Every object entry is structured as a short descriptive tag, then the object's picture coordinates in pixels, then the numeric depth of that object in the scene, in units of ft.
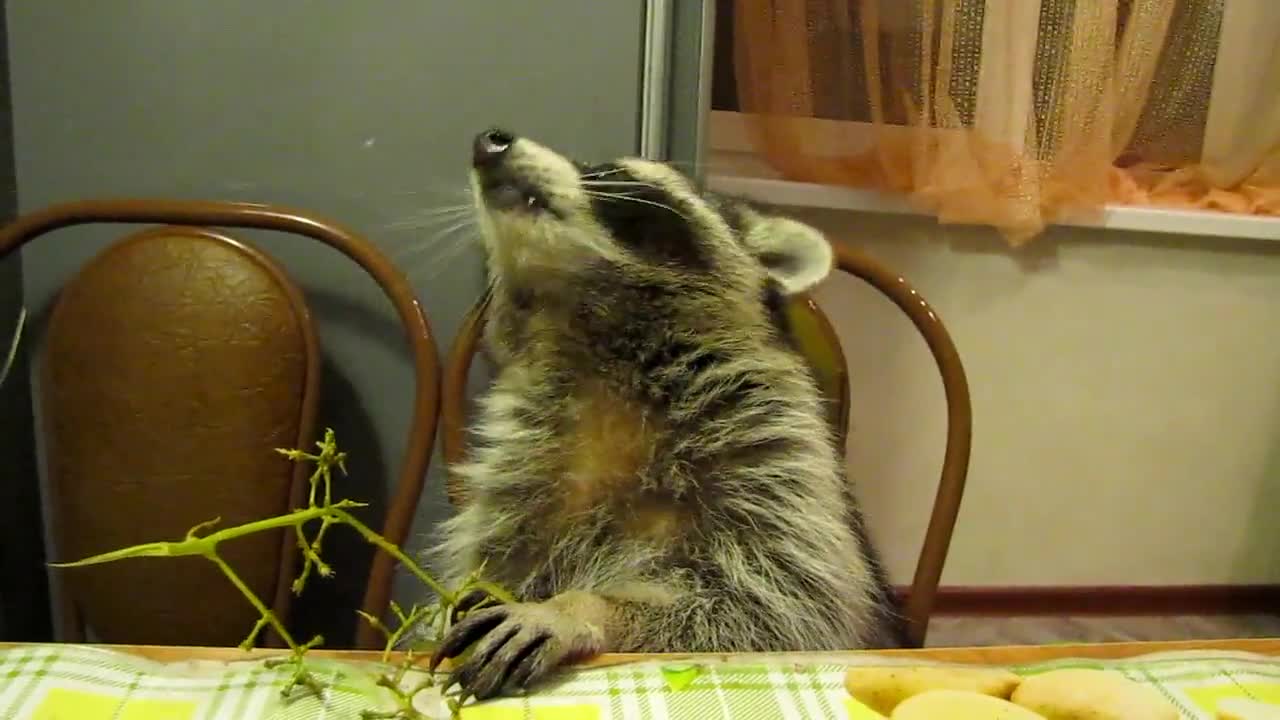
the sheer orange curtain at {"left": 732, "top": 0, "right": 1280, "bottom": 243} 5.63
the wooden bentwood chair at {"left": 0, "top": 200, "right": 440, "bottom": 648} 4.11
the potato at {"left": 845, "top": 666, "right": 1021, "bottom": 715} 1.92
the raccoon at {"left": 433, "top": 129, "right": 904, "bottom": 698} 2.98
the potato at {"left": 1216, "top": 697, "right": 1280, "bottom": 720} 1.89
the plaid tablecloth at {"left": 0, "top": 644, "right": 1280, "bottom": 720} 1.91
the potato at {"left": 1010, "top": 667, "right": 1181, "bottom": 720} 1.85
